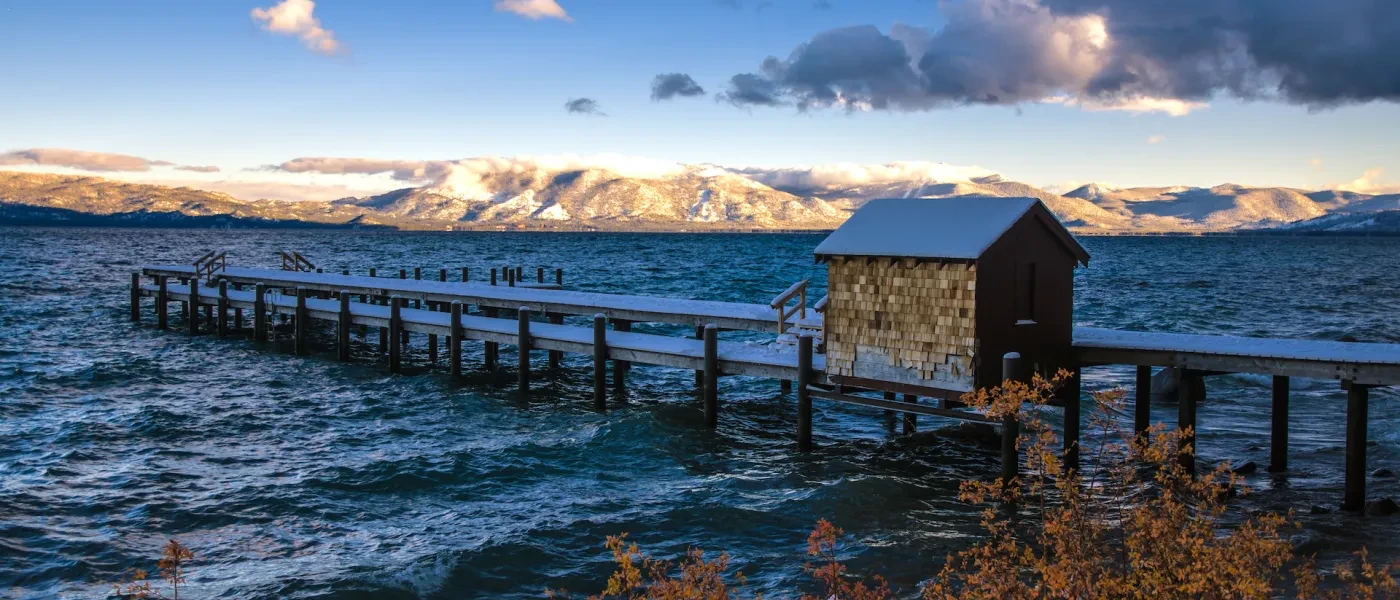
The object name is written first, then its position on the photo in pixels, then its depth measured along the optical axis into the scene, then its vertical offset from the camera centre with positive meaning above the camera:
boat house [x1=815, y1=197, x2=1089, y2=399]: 15.05 -0.68
